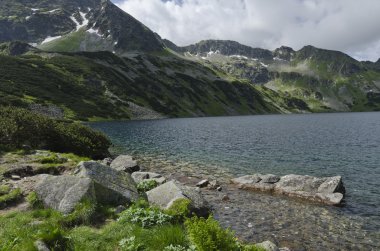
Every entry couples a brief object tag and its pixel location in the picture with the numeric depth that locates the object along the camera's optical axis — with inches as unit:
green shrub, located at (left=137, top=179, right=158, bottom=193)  1017.2
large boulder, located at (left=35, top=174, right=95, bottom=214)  649.4
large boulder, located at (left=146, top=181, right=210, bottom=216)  828.2
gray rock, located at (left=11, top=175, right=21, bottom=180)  937.1
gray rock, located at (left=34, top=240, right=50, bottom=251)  448.8
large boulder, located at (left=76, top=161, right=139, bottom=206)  722.1
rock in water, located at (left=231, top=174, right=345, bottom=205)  1171.9
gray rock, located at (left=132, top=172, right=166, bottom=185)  1270.3
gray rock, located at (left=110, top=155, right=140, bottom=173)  1536.7
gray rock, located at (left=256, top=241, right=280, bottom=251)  587.7
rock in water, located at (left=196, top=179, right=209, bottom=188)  1336.1
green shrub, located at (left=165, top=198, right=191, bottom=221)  680.4
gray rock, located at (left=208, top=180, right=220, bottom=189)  1318.9
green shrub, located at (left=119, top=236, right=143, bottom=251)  476.9
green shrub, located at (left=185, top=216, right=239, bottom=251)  428.5
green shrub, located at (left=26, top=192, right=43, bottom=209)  685.9
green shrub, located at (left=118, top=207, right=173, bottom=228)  582.4
